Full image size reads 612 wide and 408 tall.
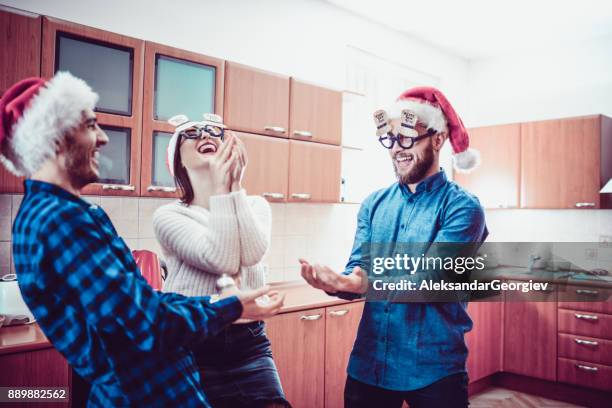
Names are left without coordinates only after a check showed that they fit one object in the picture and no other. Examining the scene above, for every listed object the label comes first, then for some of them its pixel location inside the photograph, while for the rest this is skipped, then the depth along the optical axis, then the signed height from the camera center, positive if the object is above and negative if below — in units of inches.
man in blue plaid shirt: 37.7 -5.8
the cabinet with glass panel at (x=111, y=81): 80.0 +22.1
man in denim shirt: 61.8 -8.0
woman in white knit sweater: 49.4 -3.7
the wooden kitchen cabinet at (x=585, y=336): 139.9 -35.2
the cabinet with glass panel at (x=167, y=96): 89.0 +21.9
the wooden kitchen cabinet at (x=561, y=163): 152.8 +17.7
